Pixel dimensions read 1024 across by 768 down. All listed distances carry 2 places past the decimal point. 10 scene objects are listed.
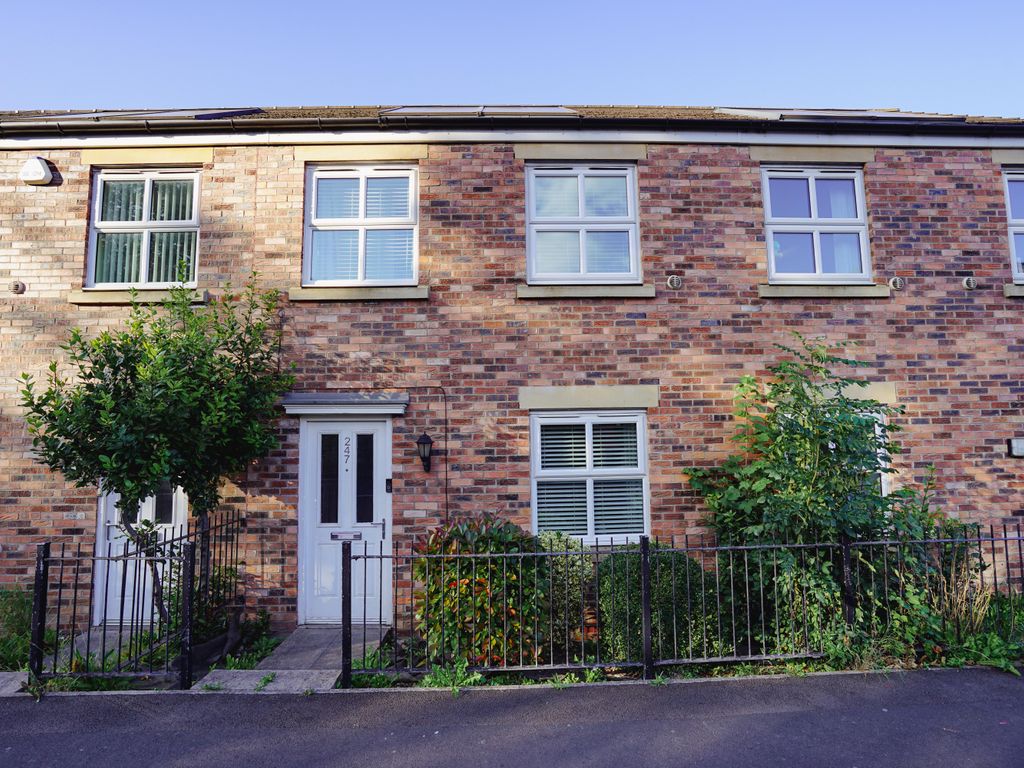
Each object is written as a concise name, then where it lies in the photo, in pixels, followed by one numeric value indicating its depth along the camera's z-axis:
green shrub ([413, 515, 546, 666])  5.00
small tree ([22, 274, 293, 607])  5.37
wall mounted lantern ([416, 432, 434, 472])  6.56
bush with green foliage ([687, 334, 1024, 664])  5.17
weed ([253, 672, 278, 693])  4.85
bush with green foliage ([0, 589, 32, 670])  5.50
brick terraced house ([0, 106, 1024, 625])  6.74
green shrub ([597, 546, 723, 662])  5.21
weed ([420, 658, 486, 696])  4.83
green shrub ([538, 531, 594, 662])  5.10
